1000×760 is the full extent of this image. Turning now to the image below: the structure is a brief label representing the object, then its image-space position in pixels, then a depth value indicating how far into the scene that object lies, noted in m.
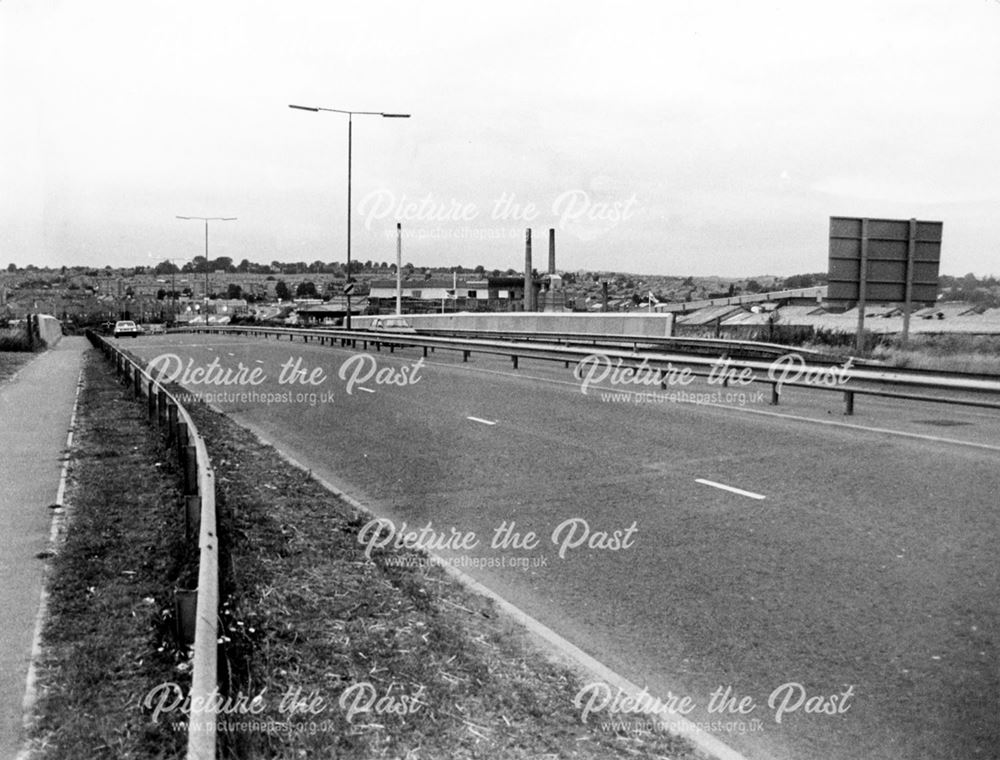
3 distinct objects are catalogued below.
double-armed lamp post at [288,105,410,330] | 40.50
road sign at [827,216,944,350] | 26.50
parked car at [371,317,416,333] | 50.25
